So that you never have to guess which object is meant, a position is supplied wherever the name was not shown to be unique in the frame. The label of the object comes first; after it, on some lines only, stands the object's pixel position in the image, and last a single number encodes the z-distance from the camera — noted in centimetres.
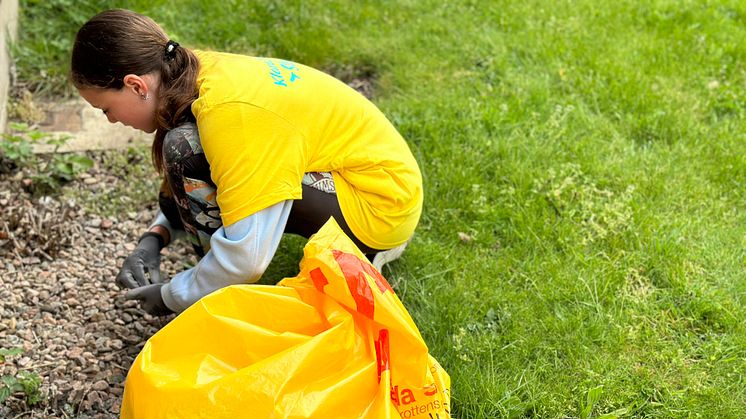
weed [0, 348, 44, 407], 233
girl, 216
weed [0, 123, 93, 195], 324
